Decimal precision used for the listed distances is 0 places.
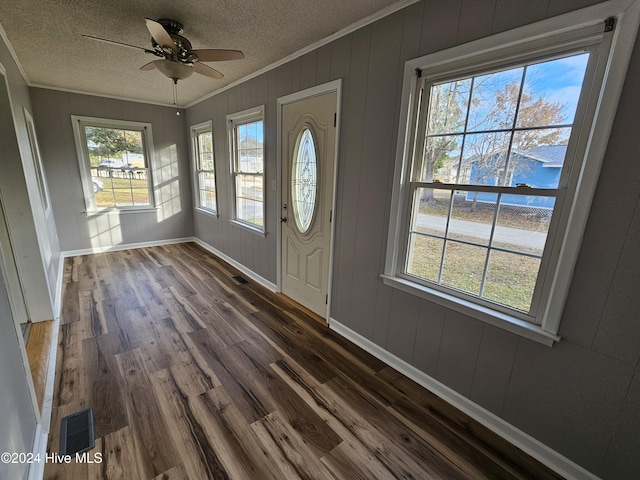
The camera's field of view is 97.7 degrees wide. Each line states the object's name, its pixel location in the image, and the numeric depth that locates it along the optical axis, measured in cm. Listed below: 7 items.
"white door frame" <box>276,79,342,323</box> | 232
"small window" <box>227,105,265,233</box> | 341
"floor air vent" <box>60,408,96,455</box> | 147
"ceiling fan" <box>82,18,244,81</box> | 208
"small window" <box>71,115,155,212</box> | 438
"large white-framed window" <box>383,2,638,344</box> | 123
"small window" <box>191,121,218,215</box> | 455
